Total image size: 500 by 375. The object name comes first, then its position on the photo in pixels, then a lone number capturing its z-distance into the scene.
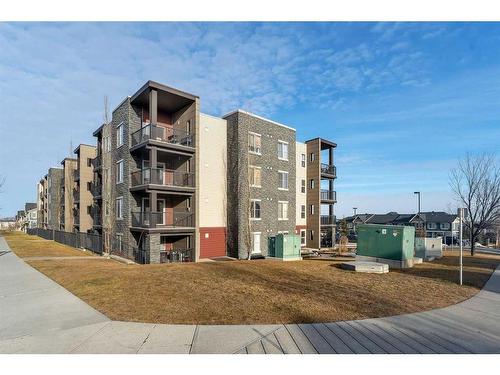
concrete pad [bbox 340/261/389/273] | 13.97
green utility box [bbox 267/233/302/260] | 21.30
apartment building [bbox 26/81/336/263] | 21.74
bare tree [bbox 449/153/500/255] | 25.03
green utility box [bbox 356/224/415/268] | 15.70
